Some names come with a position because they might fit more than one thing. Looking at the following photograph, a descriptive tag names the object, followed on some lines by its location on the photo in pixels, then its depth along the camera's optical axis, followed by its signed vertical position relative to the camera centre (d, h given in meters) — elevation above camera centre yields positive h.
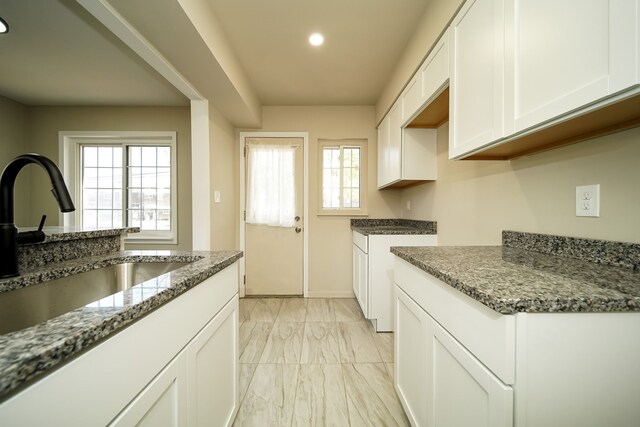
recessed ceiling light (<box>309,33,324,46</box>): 1.96 +1.38
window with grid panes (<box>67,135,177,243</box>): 3.36 +0.37
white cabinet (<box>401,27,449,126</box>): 1.42 +0.86
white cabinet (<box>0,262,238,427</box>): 0.40 -0.38
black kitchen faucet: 0.75 +0.03
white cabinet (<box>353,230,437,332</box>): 2.26 -0.63
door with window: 3.20 -0.09
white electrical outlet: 0.92 +0.05
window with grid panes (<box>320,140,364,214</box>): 3.29 +0.47
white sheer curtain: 3.20 +0.34
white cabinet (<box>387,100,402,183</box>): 2.26 +0.65
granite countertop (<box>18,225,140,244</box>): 0.98 -0.10
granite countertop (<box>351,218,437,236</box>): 2.24 -0.15
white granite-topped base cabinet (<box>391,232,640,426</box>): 0.59 -0.33
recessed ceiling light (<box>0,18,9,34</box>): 1.75 +1.32
